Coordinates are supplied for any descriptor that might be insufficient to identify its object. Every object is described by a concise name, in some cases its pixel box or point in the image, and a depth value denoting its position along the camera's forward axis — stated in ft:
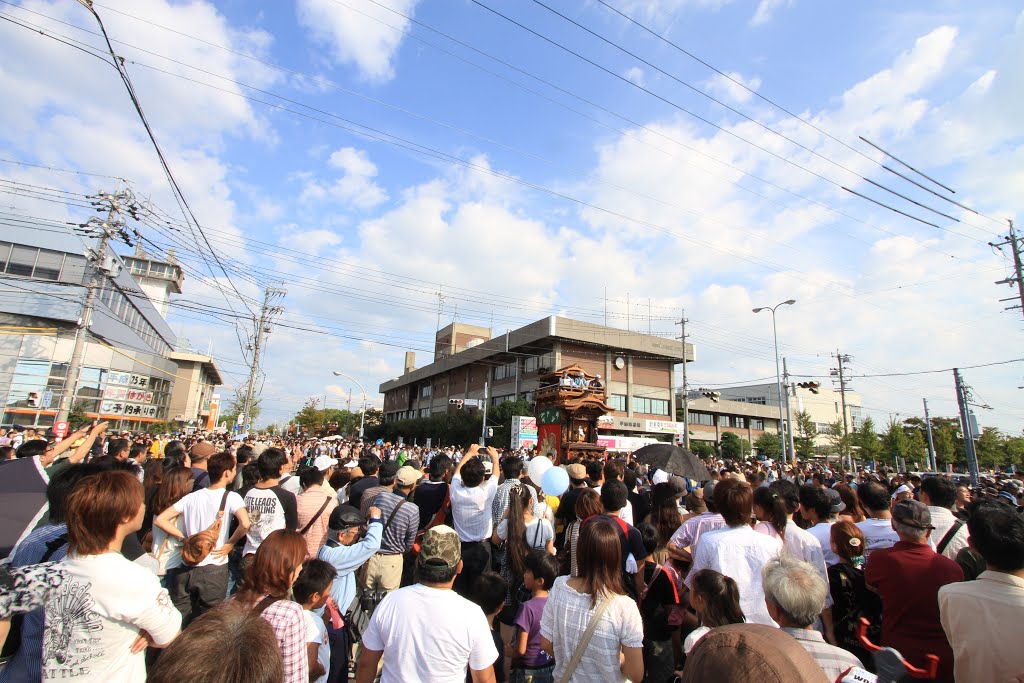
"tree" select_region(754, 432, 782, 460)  186.13
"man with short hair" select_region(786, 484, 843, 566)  14.33
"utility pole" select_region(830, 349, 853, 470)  176.02
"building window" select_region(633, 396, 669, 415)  168.26
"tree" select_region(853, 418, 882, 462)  158.40
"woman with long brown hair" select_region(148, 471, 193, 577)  13.34
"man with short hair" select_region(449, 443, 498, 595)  17.40
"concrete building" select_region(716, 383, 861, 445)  265.54
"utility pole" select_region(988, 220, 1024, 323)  65.72
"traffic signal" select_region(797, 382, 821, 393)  100.55
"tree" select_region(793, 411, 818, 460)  163.22
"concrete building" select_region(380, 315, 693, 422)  159.33
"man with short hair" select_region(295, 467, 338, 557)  15.69
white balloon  23.36
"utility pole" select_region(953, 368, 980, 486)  66.88
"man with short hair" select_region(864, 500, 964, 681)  9.81
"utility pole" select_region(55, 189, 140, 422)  64.49
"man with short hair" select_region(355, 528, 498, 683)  8.27
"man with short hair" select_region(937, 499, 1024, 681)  7.98
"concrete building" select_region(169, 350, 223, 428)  207.62
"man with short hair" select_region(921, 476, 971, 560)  15.42
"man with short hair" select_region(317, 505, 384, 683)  13.01
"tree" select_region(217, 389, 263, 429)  225.05
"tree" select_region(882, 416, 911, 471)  154.10
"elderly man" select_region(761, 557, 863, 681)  7.45
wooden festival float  57.52
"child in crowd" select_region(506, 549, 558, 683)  10.89
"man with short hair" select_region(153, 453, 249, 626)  12.37
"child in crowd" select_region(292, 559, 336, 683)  9.10
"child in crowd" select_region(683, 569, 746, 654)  8.69
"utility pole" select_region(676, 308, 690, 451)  132.49
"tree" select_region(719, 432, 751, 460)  178.20
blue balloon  18.94
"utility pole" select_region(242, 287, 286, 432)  96.89
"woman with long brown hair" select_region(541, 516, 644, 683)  8.77
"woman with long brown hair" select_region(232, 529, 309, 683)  8.20
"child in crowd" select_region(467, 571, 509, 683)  11.17
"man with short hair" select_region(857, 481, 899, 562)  13.75
